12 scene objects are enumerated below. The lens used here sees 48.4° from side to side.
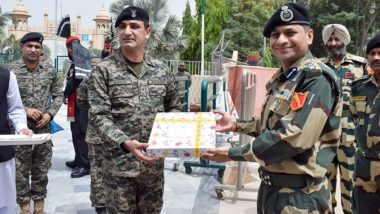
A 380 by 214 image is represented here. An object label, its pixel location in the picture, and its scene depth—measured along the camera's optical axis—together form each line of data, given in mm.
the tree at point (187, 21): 32153
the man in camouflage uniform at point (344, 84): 3809
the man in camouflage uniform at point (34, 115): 3990
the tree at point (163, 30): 26297
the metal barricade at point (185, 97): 5294
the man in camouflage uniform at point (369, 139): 2846
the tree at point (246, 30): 29438
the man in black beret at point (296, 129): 1890
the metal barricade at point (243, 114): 4728
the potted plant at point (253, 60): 14094
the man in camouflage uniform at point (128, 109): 2598
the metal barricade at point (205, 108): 4693
